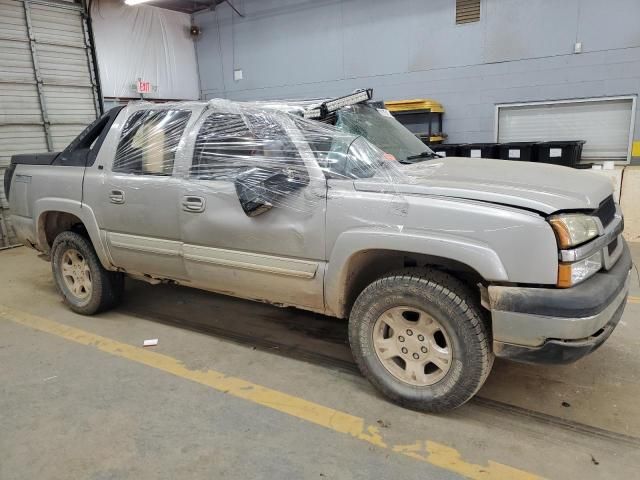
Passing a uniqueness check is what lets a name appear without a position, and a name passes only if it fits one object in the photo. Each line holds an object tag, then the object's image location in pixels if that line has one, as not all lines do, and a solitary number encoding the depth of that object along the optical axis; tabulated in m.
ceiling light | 8.89
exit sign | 10.70
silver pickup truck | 2.30
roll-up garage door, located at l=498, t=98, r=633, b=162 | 7.62
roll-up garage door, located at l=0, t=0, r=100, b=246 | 8.26
